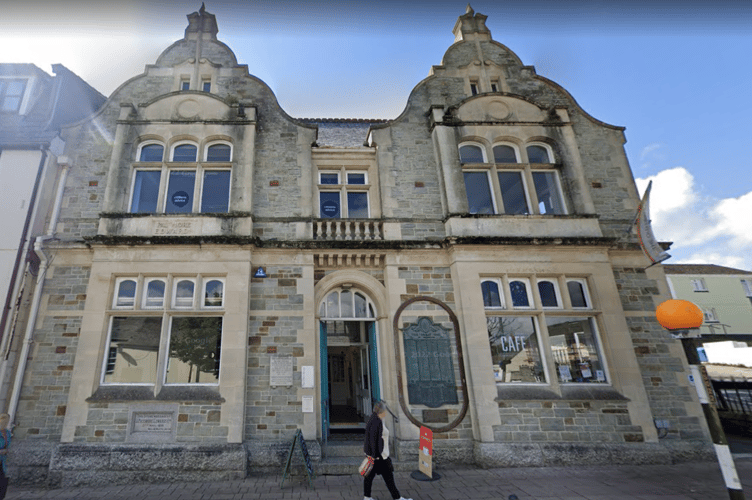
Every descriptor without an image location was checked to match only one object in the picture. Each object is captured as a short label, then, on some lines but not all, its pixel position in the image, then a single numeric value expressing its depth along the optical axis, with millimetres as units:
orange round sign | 4629
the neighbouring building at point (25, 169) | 8516
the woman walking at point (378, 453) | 5812
